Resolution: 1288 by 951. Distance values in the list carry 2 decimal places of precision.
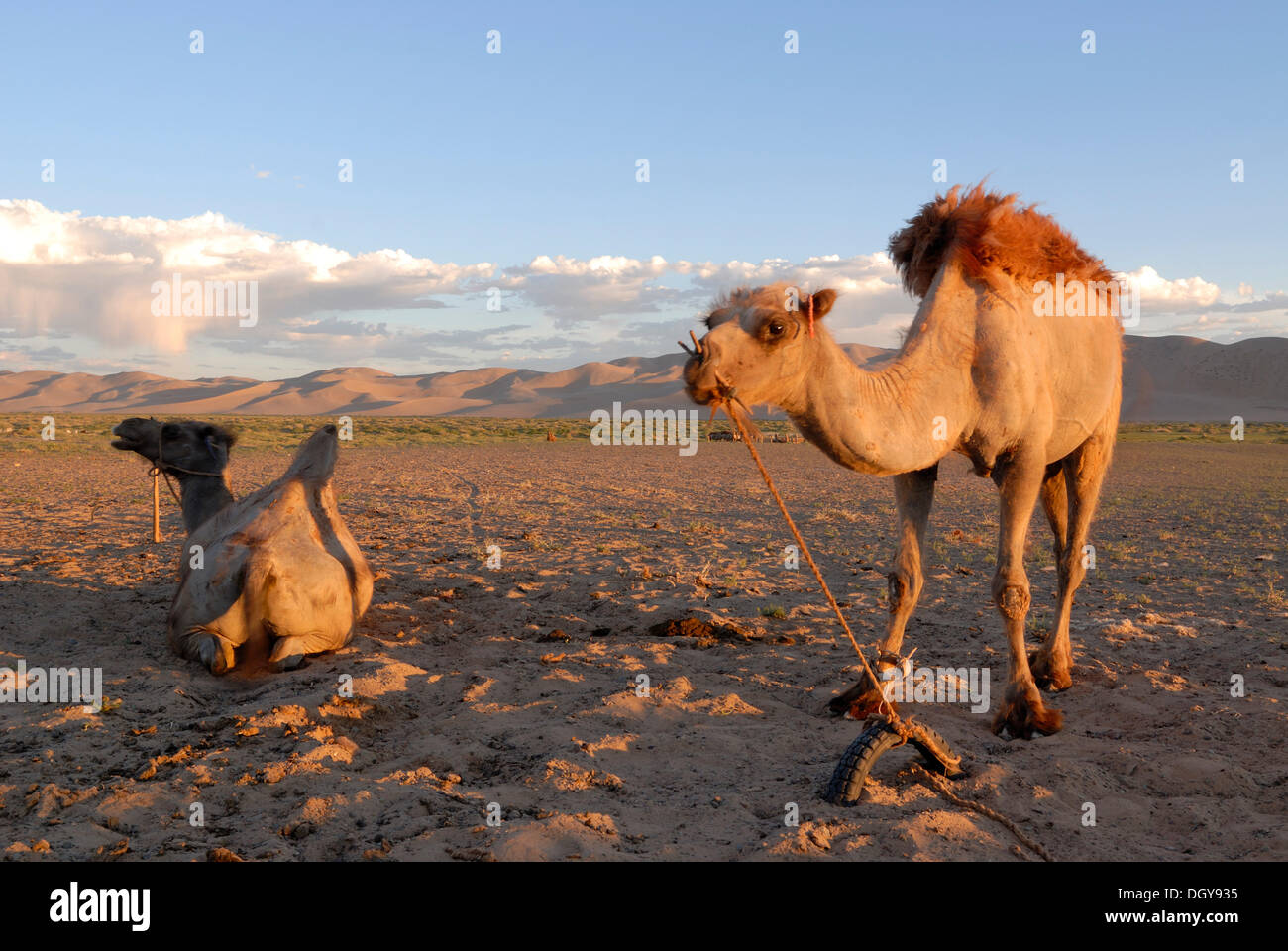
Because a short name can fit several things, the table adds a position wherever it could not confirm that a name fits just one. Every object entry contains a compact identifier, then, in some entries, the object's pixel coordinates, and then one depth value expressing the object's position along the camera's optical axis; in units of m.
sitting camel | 6.32
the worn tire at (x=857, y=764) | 4.08
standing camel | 4.01
